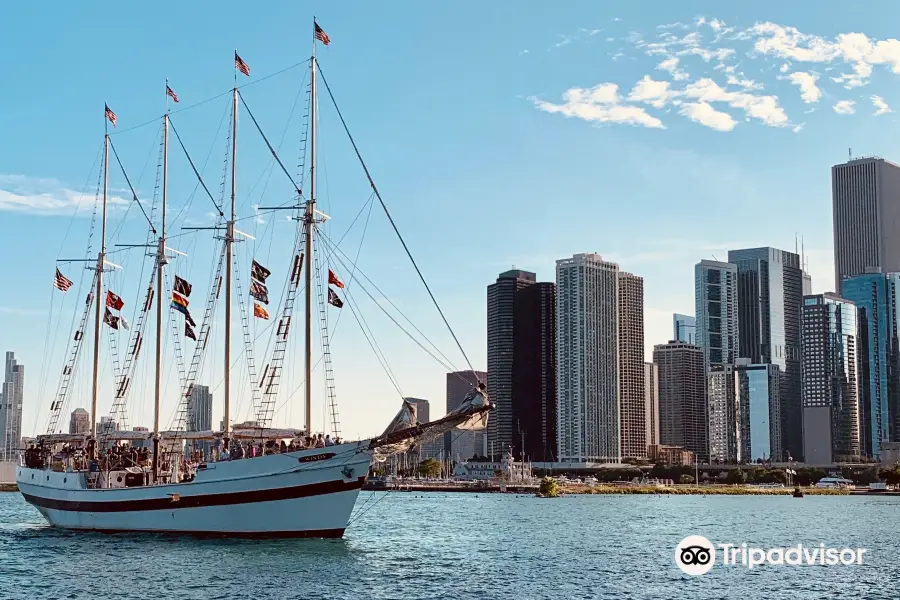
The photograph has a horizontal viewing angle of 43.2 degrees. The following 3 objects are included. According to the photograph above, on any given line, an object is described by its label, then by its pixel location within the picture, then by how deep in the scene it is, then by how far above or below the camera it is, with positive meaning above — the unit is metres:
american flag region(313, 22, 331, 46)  76.44 +25.73
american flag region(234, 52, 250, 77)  82.25 +25.57
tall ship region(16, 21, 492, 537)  71.50 -2.62
